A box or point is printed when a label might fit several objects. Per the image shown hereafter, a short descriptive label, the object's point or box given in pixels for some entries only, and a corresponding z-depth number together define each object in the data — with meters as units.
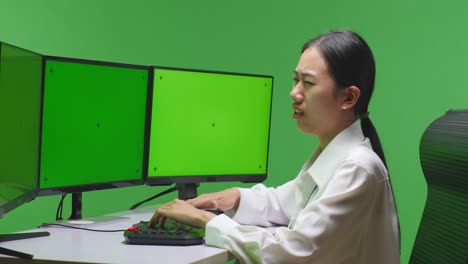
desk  1.48
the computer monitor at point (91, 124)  1.91
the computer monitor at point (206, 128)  2.29
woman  1.51
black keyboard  1.64
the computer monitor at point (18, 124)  1.54
